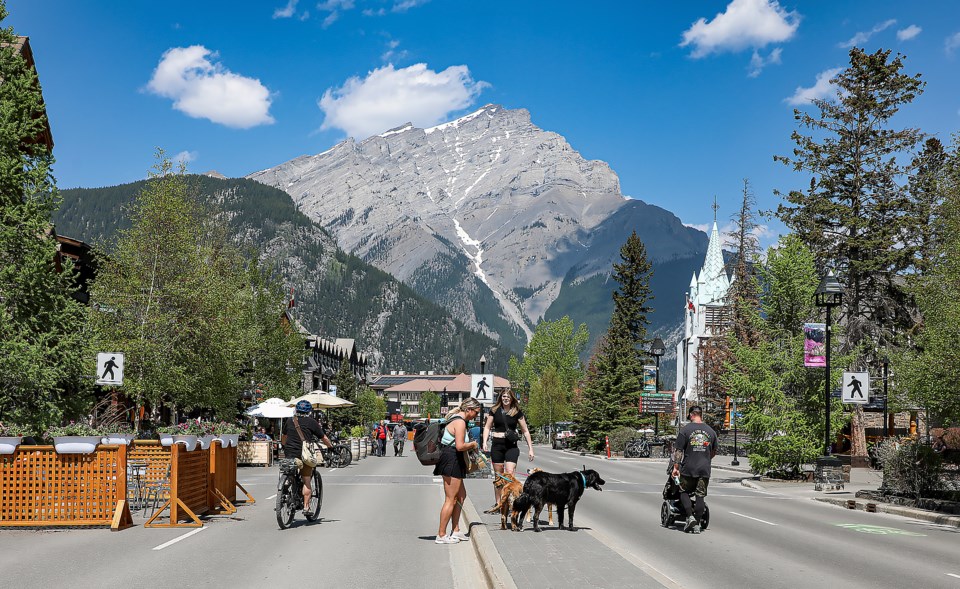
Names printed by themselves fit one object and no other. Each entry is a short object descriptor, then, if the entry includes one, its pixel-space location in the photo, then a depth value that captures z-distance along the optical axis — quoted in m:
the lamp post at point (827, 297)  27.59
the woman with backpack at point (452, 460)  12.30
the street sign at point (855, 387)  27.36
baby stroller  15.42
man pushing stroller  14.52
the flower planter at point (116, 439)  17.55
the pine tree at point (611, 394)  60.06
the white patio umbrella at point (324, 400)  38.06
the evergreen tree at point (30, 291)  20.83
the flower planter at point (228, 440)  17.69
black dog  13.17
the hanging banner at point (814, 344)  29.31
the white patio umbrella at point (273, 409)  34.69
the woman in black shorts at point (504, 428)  14.28
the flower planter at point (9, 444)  13.98
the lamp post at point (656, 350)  58.20
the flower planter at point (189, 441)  15.70
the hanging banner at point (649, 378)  63.31
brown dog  13.51
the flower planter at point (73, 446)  14.19
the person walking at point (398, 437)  53.47
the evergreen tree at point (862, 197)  43.19
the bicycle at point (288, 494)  14.17
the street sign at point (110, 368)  22.81
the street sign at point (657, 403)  56.59
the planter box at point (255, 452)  37.66
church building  133.62
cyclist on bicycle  14.33
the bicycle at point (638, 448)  52.94
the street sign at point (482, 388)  25.03
